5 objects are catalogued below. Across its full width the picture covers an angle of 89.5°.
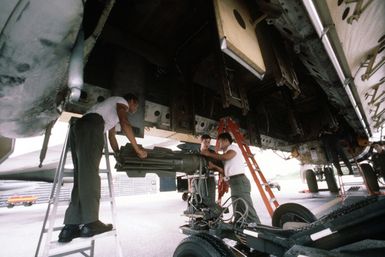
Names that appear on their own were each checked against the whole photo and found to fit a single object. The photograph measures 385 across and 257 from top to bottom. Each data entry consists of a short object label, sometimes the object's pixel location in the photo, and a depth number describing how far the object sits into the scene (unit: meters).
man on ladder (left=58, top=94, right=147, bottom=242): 1.79
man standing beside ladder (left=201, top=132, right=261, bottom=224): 3.30
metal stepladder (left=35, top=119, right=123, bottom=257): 1.68
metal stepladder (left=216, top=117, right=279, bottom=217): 3.52
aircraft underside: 0.94
